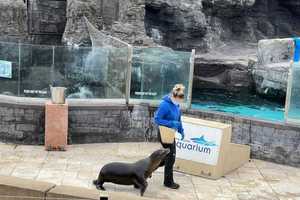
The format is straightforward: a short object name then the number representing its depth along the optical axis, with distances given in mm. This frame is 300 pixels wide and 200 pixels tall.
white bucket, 10945
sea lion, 8383
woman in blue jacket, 8695
